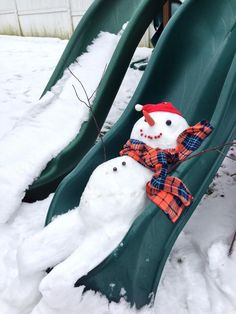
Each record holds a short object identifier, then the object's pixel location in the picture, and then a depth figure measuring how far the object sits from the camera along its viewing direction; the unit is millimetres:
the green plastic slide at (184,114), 1142
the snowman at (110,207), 1095
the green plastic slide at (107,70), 1833
